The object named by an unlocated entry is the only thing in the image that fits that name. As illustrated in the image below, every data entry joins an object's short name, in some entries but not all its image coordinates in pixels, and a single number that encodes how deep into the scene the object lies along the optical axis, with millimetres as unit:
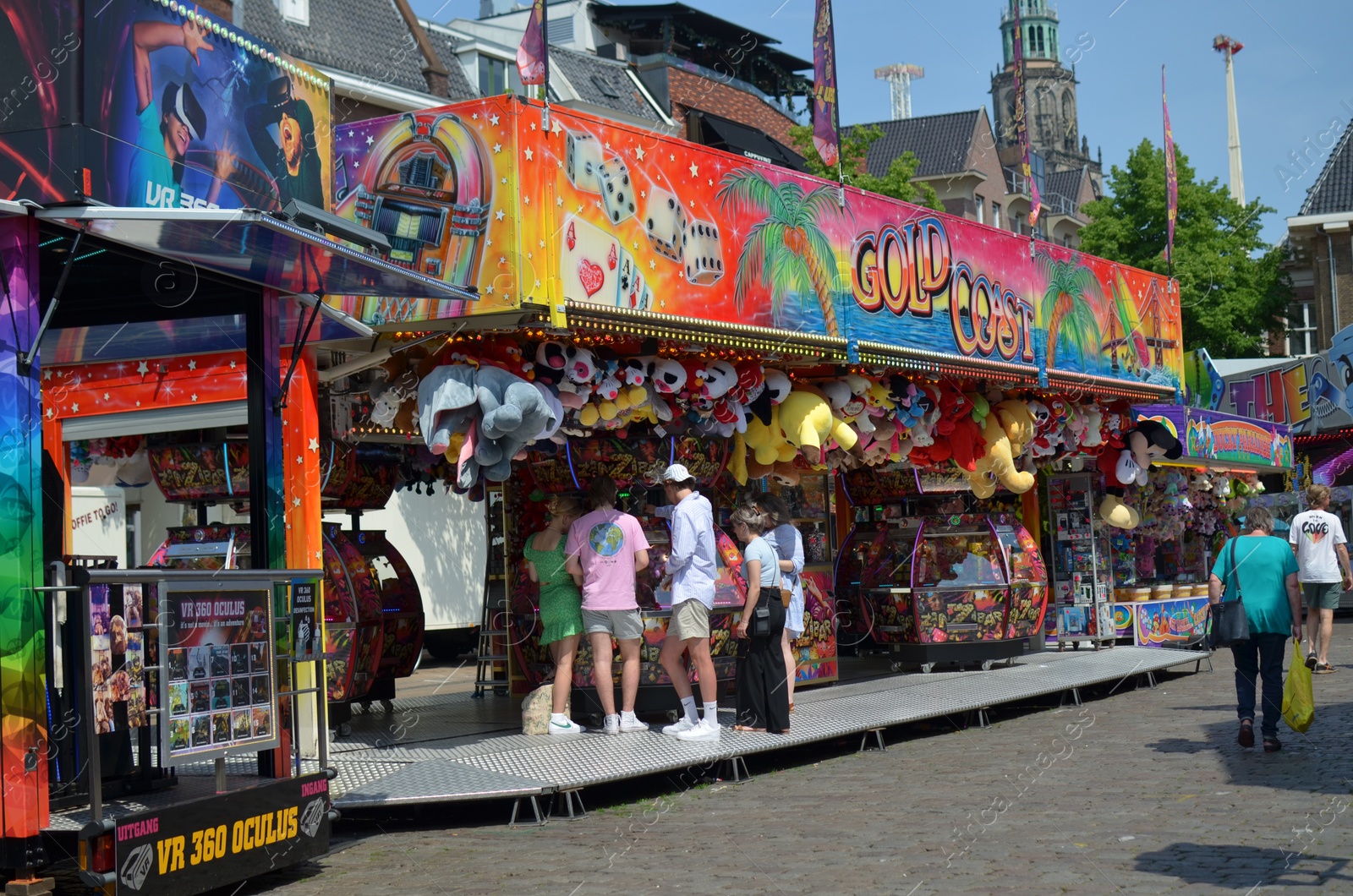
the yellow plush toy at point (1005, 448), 13297
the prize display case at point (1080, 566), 16094
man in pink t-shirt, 9703
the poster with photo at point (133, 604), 7043
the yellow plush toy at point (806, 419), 10805
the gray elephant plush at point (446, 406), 8523
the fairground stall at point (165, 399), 5961
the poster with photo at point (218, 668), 6184
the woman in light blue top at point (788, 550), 10781
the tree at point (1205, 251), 35656
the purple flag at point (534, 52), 8945
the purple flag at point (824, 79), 11516
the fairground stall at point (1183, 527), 16172
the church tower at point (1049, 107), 128250
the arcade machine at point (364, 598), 10383
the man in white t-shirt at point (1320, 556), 13031
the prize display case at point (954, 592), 13703
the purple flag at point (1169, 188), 16609
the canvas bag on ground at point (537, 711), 9781
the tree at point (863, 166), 31344
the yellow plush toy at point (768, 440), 10984
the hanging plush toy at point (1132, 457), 15570
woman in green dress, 9797
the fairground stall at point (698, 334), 8680
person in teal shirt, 9172
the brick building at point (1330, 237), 31984
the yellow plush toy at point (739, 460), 11180
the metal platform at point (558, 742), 7836
